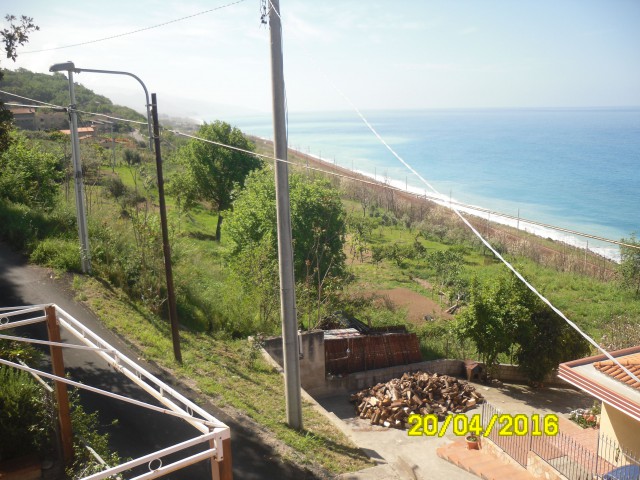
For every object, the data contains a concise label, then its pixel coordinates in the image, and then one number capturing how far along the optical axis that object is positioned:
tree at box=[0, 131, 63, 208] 20.36
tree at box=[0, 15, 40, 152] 14.79
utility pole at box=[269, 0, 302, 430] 9.55
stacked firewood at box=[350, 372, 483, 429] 14.48
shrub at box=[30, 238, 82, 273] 16.36
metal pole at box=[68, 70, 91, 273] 14.08
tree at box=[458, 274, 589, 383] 16.95
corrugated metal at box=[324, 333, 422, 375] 16.77
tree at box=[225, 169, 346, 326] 23.14
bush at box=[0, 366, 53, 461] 7.40
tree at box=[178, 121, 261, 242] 39.03
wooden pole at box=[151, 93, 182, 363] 10.91
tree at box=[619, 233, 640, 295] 33.72
